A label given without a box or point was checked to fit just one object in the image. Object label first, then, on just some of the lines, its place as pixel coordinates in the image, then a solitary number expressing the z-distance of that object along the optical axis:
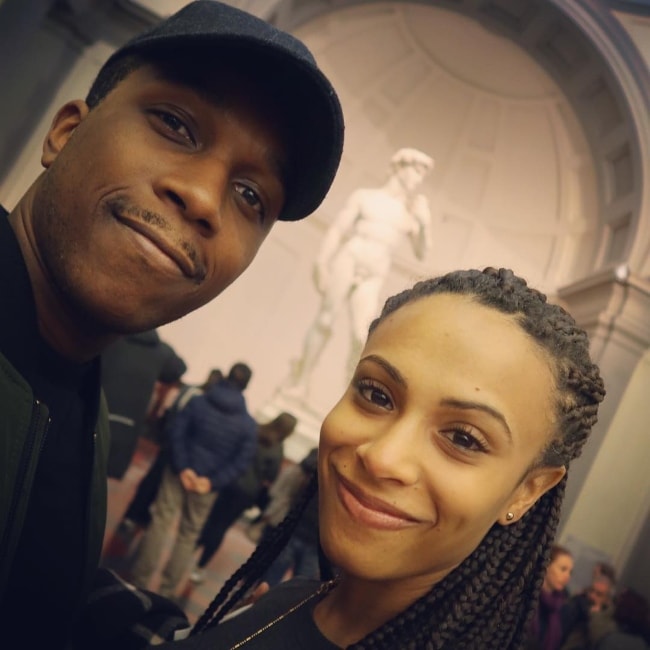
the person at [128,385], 2.75
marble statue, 5.43
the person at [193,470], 2.79
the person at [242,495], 3.14
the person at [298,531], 2.84
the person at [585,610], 2.84
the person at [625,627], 2.51
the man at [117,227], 0.79
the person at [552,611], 2.77
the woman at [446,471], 0.80
